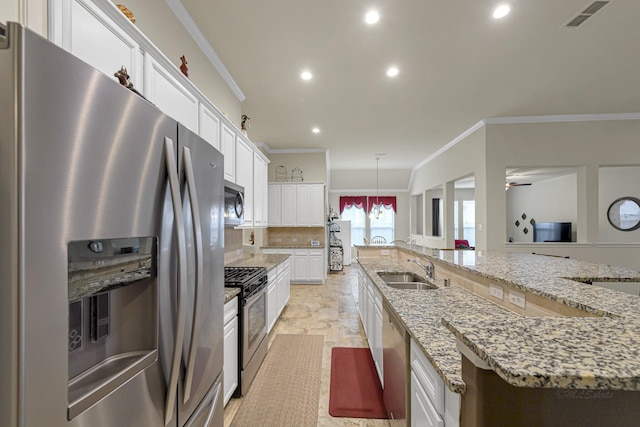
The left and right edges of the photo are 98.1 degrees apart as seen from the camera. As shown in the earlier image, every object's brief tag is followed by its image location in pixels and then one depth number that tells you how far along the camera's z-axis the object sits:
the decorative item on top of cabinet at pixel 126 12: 1.47
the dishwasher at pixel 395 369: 1.37
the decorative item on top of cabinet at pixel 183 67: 2.22
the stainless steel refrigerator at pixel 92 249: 0.54
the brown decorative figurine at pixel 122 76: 1.22
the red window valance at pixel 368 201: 9.99
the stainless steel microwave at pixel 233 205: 2.54
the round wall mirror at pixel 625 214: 5.99
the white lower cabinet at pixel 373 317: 2.22
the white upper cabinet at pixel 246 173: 3.14
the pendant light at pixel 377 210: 9.89
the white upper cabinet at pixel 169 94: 1.56
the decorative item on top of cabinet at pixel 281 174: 6.78
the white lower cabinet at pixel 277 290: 3.29
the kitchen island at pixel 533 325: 0.55
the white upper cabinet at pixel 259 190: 3.81
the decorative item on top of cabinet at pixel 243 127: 3.61
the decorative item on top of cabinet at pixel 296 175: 6.74
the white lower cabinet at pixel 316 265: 6.35
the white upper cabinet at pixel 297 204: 6.52
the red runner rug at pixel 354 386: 2.10
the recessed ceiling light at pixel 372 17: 2.31
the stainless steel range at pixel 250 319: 2.22
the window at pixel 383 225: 10.10
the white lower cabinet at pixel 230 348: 1.95
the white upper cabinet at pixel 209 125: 2.26
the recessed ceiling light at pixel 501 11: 2.26
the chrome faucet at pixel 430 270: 2.51
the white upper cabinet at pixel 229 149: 2.72
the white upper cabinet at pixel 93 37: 1.05
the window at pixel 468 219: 10.30
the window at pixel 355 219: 10.12
